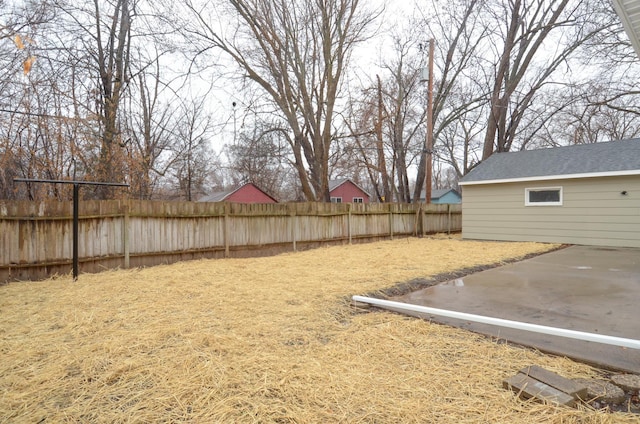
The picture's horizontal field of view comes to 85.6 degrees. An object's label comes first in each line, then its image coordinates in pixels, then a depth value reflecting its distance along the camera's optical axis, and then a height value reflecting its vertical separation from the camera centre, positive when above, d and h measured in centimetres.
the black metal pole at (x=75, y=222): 486 -7
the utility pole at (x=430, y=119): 1174 +321
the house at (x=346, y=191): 2995 +204
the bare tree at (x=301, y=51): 1129 +563
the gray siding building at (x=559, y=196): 862 +42
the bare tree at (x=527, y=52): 1320 +676
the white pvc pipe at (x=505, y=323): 238 -92
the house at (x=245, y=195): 2225 +134
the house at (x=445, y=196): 3302 +164
